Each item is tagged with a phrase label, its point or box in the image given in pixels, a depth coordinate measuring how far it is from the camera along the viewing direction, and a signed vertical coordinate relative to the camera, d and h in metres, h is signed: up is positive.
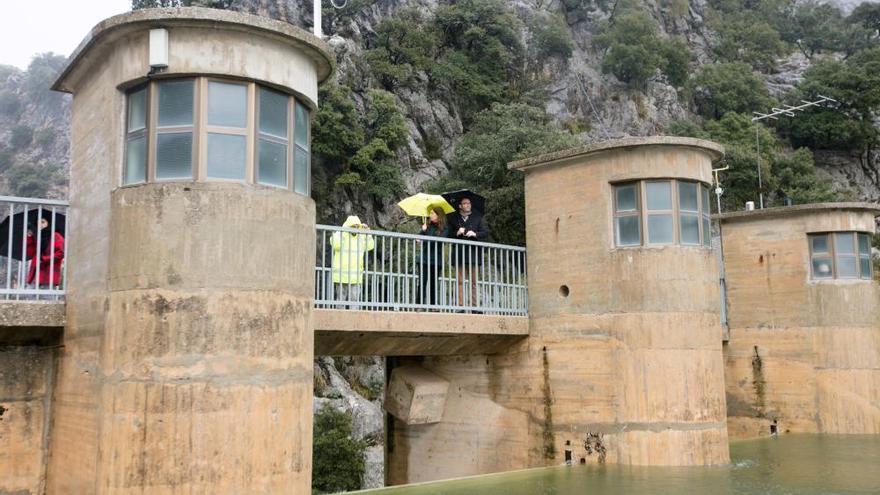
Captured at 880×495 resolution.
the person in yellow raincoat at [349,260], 10.20 +1.05
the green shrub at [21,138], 80.69 +22.49
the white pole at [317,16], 9.97 +4.45
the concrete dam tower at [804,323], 15.72 +0.10
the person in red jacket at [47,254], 8.23 +0.99
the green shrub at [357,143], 37.38 +9.98
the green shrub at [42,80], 92.12 +35.38
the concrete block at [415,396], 13.35 -1.13
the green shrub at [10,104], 92.38 +30.16
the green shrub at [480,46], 47.41 +19.49
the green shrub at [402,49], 43.84 +18.00
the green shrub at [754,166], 37.50 +8.87
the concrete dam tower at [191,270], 6.68 +0.66
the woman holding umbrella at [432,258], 11.52 +1.22
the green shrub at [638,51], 52.56 +20.48
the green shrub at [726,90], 52.78 +17.53
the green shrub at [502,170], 19.20 +5.48
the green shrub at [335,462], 25.22 -4.38
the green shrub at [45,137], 80.31 +22.33
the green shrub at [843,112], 48.55 +14.59
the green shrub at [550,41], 52.41 +20.84
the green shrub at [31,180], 67.94 +15.10
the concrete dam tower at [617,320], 11.31 +0.16
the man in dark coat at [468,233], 12.12 +1.71
